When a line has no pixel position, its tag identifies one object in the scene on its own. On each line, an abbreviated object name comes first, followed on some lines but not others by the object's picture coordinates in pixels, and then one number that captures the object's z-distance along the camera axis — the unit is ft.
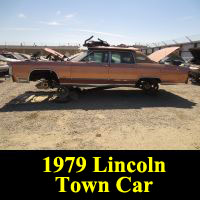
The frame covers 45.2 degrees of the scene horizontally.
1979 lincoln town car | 26.48
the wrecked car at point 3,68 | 41.32
